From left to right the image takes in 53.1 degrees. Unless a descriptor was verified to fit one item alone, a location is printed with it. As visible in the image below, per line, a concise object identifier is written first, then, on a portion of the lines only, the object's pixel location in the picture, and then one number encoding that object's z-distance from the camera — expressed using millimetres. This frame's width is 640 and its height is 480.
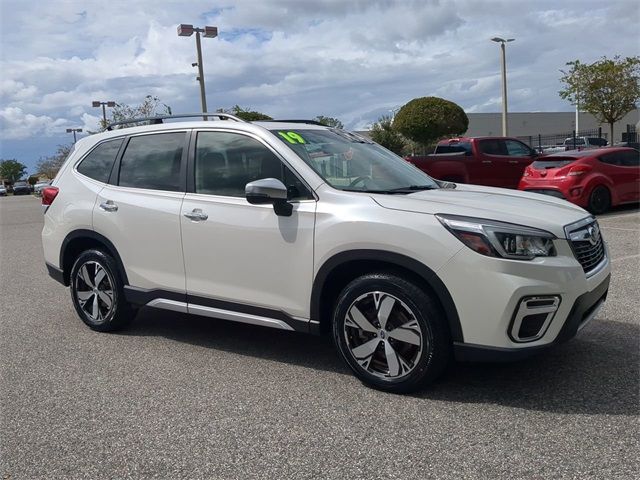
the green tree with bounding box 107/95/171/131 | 39125
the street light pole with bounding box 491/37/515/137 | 30562
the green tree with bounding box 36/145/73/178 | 65750
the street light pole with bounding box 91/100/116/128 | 39906
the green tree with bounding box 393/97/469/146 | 33906
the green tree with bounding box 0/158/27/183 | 116688
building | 64812
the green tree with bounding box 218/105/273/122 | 27206
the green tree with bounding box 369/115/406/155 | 36500
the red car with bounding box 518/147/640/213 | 12859
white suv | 3684
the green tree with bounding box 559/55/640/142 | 31500
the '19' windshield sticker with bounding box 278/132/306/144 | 4697
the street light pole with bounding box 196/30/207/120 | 22266
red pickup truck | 15445
